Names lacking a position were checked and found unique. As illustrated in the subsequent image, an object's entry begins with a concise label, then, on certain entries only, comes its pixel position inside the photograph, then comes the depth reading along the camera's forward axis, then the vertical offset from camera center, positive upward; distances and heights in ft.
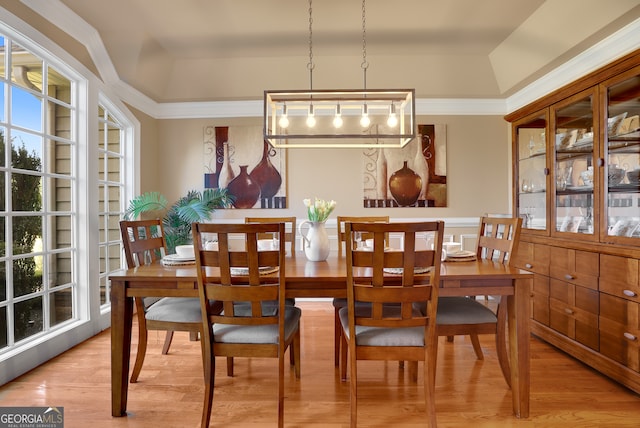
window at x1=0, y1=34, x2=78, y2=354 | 7.33 +0.35
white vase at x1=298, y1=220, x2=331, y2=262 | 7.23 -0.60
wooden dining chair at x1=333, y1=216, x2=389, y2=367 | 7.51 -2.33
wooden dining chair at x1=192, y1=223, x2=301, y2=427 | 5.27 -1.26
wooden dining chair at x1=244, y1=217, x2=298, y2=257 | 8.80 -0.23
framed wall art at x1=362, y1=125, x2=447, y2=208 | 13.33 +1.47
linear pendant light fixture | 7.40 +2.40
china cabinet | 6.89 -0.18
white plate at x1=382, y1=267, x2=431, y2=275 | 5.75 -0.94
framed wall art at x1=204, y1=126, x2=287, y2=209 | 13.39 +1.59
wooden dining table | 5.80 -1.28
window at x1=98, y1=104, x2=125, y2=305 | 10.80 +0.65
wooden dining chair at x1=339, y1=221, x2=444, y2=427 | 5.13 -1.26
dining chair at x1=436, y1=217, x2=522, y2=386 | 6.40 -1.82
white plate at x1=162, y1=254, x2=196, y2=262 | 6.85 -0.88
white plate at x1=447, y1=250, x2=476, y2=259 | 7.03 -0.83
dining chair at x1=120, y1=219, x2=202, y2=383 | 6.57 -1.84
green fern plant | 11.14 +0.07
